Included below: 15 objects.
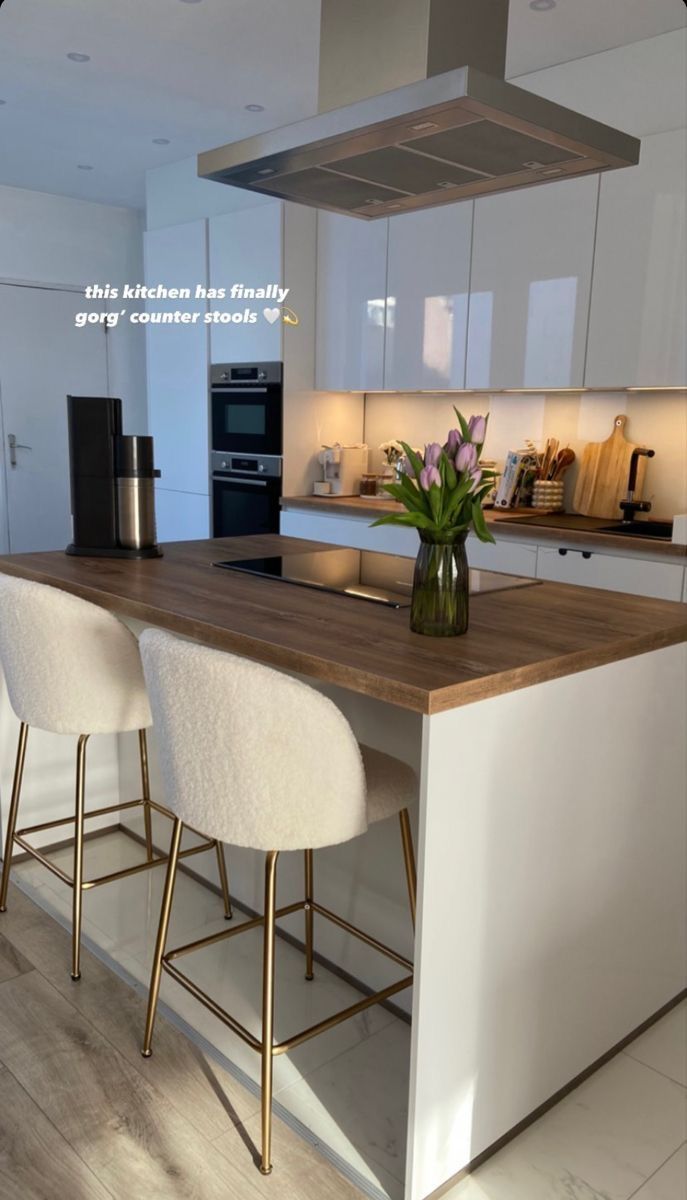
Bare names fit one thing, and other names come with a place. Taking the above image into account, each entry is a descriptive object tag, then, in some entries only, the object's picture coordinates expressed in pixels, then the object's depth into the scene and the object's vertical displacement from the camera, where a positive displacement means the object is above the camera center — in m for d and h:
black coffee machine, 2.46 -0.20
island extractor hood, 1.79 +0.61
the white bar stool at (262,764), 1.45 -0.57
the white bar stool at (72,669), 1.99 -0.58
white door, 6.22 +0.14
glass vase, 1.63 -0.31
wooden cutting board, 3.81 -0.21
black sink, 3.41 -0.40
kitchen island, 1.48 -0.72
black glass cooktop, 2.12 -0.40
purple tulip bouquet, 1.57 -0.17
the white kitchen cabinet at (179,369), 5.02 +0.26
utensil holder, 4.01 -0.31
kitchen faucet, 3.66 -0.31
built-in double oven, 4.64 -0.16
